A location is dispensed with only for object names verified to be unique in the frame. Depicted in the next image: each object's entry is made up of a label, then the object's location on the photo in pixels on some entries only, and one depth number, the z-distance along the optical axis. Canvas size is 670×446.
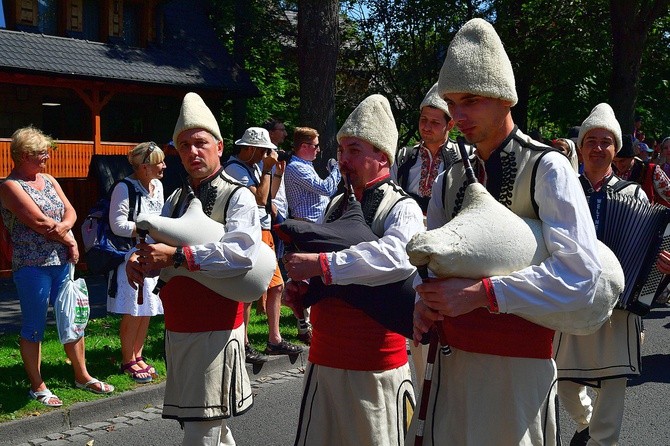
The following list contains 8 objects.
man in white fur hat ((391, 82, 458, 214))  5.63
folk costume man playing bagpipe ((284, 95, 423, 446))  3.58
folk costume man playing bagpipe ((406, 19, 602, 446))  2.73
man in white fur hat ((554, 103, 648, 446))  4.82
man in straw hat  7.65
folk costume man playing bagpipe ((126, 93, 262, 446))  4.27
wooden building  18.97
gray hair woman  6.23
